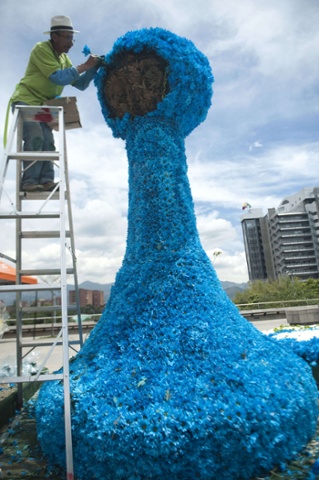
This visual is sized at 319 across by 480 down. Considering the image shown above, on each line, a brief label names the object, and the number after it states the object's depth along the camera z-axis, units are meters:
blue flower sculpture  2.01
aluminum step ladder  2.16
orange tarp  9.71
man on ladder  3.13
